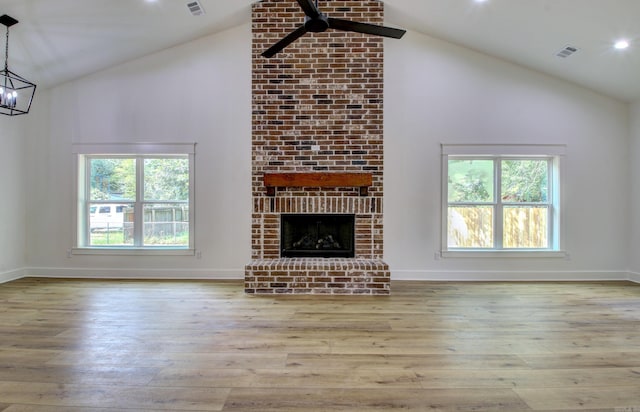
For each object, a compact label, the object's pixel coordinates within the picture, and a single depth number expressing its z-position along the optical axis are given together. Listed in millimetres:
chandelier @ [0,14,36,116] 3409
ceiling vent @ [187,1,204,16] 3971
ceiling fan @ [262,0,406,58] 2531
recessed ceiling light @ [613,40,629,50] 3571
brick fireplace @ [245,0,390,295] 4414
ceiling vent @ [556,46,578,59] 3979
